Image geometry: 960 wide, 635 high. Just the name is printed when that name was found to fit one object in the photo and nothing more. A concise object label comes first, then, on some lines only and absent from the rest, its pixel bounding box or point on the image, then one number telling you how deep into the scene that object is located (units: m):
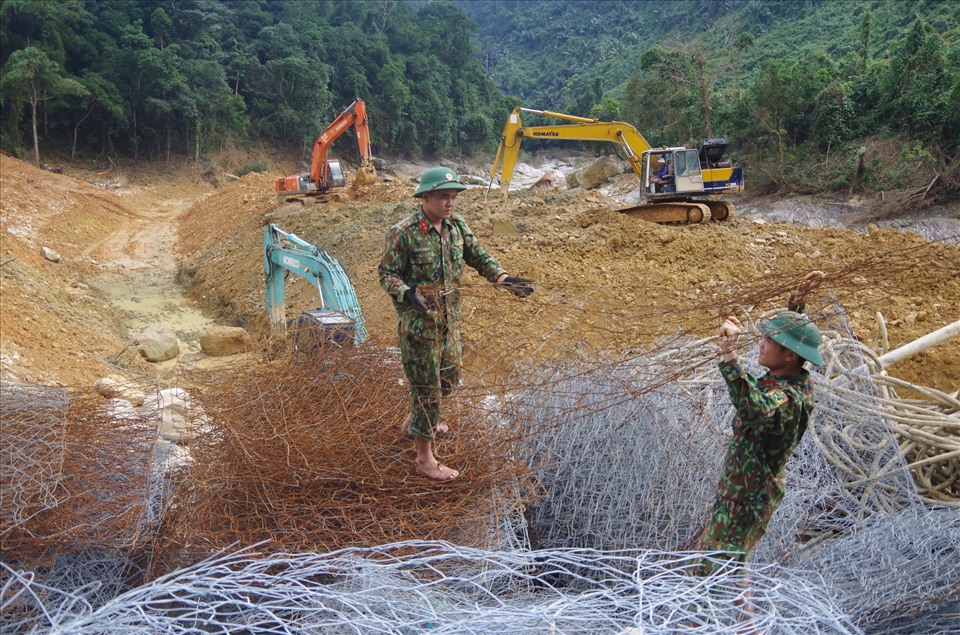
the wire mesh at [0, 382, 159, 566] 2.78
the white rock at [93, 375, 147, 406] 5.07
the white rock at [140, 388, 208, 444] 3.83
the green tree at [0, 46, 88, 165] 25.70
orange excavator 18.38
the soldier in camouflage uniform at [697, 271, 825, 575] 2.52
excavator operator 14.34
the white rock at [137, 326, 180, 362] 9.82
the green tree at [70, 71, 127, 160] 31.33
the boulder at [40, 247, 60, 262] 13.94
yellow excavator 14.13
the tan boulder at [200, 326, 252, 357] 9.80
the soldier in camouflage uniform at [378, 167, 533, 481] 3.45
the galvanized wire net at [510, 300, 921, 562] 3.50
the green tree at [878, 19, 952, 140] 19.34
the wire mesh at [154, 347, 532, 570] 3.17
